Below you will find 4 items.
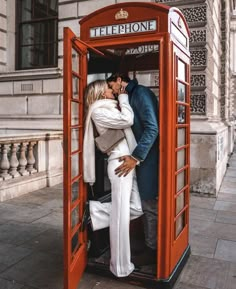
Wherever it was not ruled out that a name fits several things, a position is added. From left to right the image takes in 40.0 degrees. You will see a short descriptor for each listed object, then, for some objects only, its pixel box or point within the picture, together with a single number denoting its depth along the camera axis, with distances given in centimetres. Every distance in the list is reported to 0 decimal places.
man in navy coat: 283
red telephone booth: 267
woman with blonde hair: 291
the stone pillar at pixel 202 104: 659
